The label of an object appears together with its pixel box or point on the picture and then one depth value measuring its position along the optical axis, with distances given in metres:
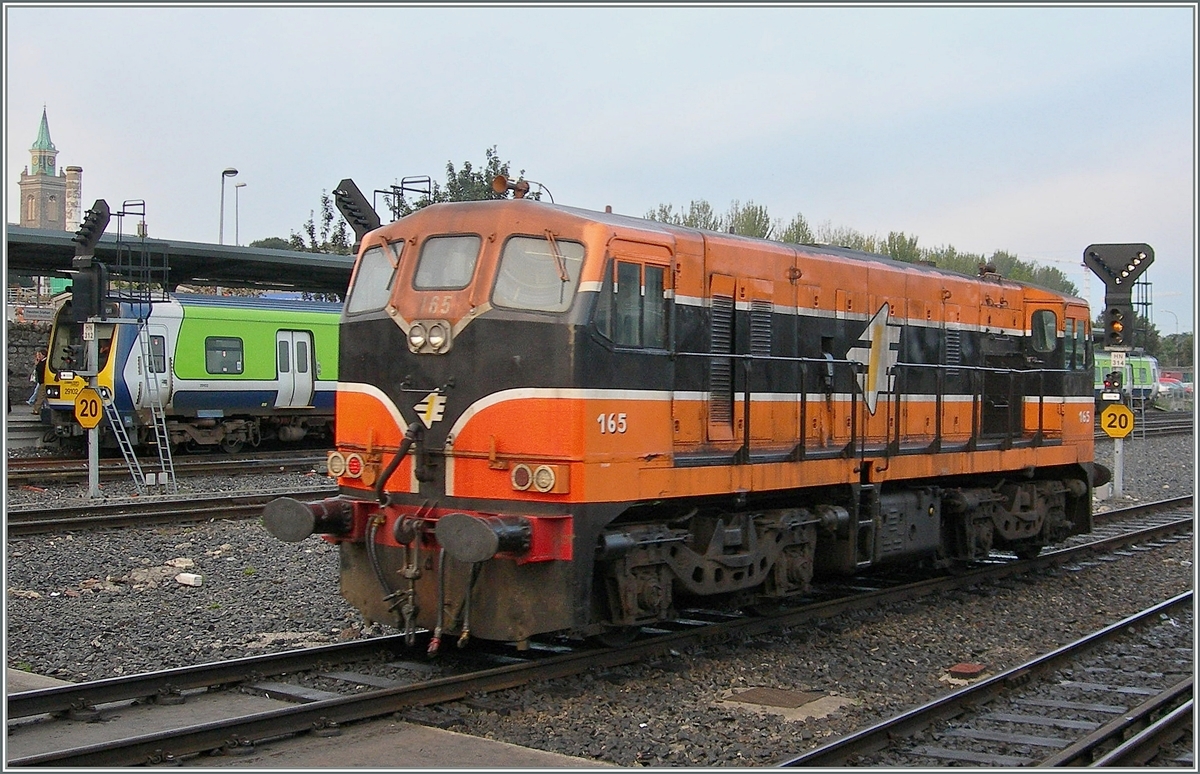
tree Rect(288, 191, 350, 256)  42.09
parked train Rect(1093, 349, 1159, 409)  48.30
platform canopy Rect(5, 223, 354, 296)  21.12
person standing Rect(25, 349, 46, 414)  25.16
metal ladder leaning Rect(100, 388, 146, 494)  18.59
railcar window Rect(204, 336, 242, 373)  24.30
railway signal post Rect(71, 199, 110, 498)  16.69
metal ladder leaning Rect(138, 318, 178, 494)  22.33
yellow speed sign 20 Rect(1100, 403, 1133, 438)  18.40
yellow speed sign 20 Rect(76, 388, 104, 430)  16.55
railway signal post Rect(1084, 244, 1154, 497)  16.53
